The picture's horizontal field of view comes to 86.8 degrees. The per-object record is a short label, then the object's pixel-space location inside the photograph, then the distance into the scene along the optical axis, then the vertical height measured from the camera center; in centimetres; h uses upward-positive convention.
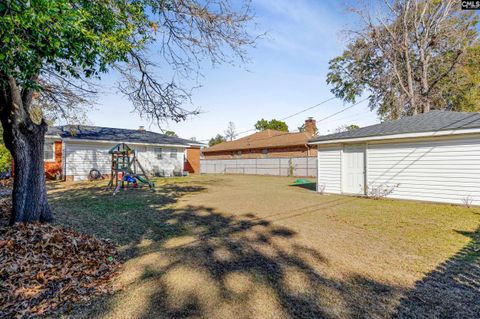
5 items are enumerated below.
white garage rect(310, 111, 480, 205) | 778 -9
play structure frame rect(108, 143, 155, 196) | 1180 -50
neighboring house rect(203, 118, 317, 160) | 2466 +130
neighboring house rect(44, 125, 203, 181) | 1513 +59
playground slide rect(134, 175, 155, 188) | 1186 -109
